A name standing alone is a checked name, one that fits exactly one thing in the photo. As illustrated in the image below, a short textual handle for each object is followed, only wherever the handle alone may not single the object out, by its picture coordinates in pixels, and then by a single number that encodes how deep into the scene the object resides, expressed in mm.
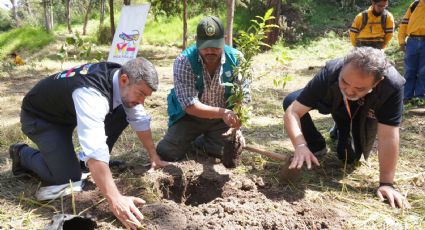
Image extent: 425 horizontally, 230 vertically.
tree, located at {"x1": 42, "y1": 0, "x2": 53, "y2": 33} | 24672
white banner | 7680
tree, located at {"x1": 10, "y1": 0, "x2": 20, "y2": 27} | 31250
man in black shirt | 2324
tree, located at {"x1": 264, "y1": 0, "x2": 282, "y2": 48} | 11202
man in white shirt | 2135
